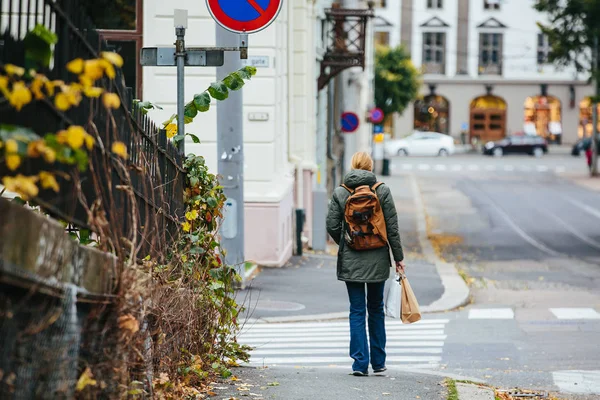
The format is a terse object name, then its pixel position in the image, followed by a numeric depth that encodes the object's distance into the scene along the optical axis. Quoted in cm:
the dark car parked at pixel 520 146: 12412
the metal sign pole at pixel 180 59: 1390
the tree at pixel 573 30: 4957
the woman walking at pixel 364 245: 1451
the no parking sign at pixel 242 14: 1600
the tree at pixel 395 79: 12182
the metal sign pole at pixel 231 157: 2287
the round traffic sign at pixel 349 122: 5072
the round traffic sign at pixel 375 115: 7668
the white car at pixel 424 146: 12735
